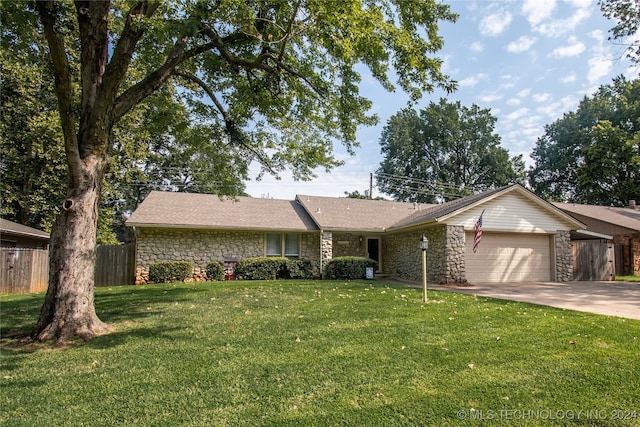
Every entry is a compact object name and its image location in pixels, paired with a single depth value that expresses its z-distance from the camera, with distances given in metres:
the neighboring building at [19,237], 14.34
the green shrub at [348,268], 16.64
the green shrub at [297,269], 16.88
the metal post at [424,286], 8.64
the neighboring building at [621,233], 20.56
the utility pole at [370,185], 33.18
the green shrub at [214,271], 16.19
